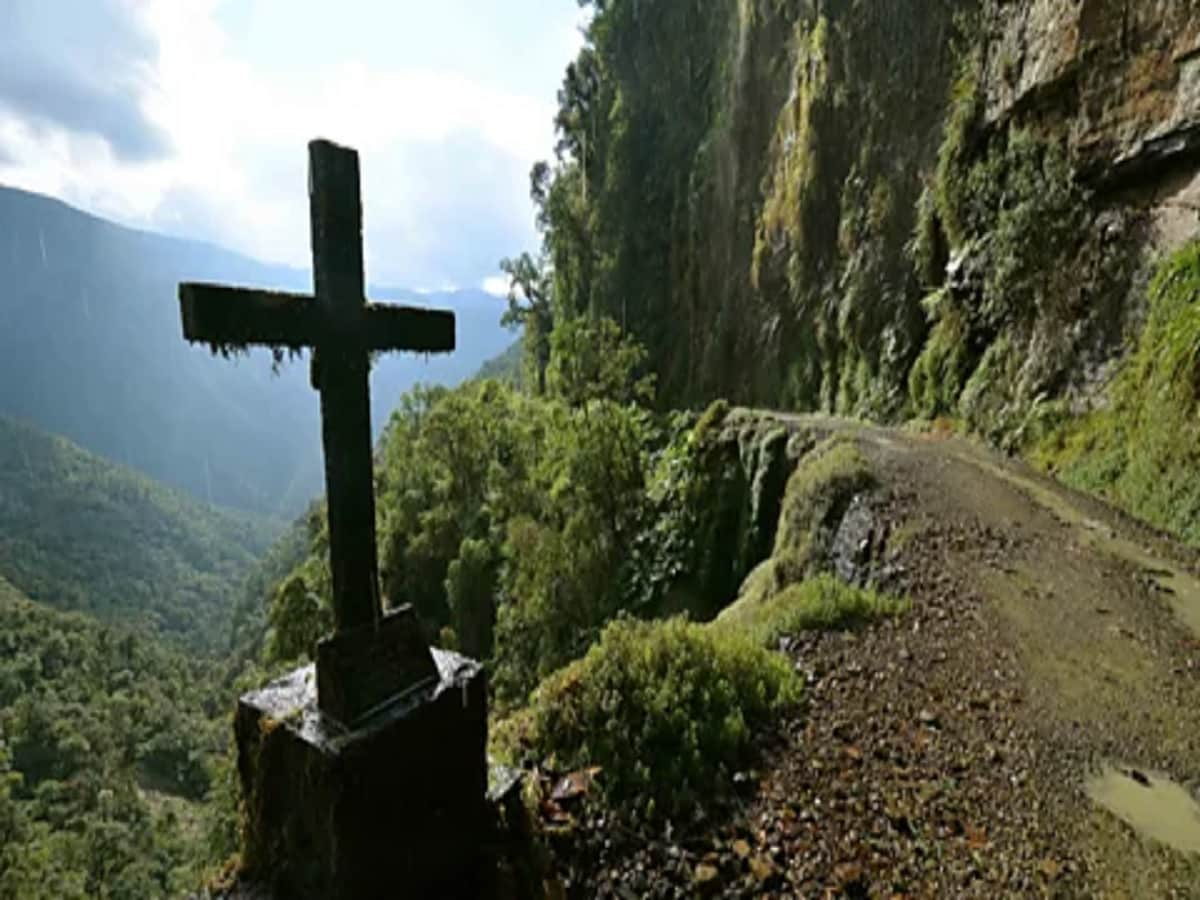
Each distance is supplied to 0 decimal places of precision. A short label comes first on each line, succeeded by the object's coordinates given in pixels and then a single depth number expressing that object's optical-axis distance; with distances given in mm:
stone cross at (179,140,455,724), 1917
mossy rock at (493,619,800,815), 3006
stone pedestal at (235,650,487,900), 1794
